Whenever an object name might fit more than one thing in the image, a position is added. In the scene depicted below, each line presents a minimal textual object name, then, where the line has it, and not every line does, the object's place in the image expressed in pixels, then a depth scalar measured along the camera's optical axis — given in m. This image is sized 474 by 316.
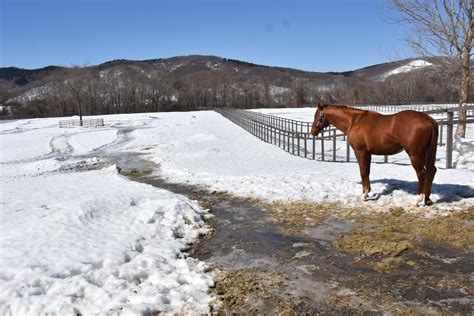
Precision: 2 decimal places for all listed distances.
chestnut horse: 6.39
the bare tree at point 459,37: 16.34
